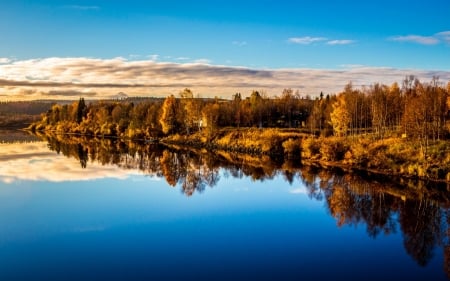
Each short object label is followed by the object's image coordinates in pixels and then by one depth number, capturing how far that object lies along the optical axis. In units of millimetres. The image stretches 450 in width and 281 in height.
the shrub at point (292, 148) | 65938
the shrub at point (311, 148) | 61969
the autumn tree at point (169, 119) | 95562
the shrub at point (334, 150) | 58219
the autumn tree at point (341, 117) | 66625
